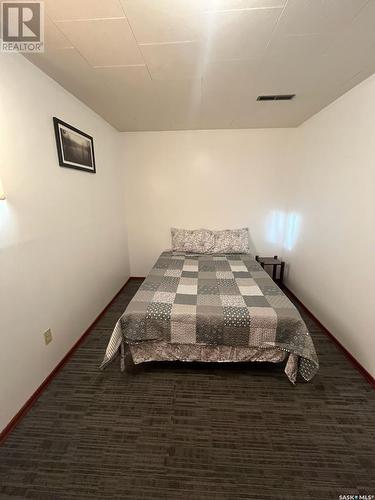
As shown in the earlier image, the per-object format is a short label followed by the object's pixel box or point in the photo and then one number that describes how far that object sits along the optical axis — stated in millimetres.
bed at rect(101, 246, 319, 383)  1631
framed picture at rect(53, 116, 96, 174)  1825
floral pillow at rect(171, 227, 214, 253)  3188
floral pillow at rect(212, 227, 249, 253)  3146
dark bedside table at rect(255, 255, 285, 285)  3194
